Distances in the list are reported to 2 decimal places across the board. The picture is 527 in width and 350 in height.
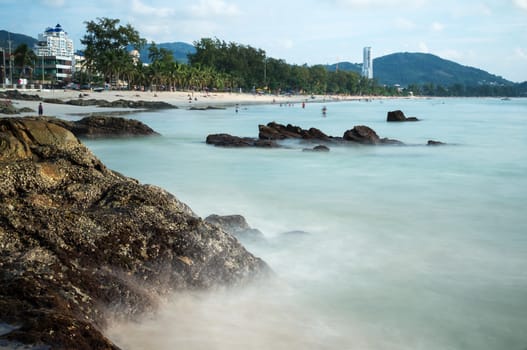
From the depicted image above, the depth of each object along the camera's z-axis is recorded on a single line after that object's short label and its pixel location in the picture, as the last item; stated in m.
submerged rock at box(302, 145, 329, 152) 20.62
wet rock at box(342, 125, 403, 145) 23.58
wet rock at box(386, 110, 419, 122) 47.12
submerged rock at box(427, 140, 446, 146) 25.01
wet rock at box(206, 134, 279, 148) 21.48
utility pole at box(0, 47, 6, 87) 80.19
